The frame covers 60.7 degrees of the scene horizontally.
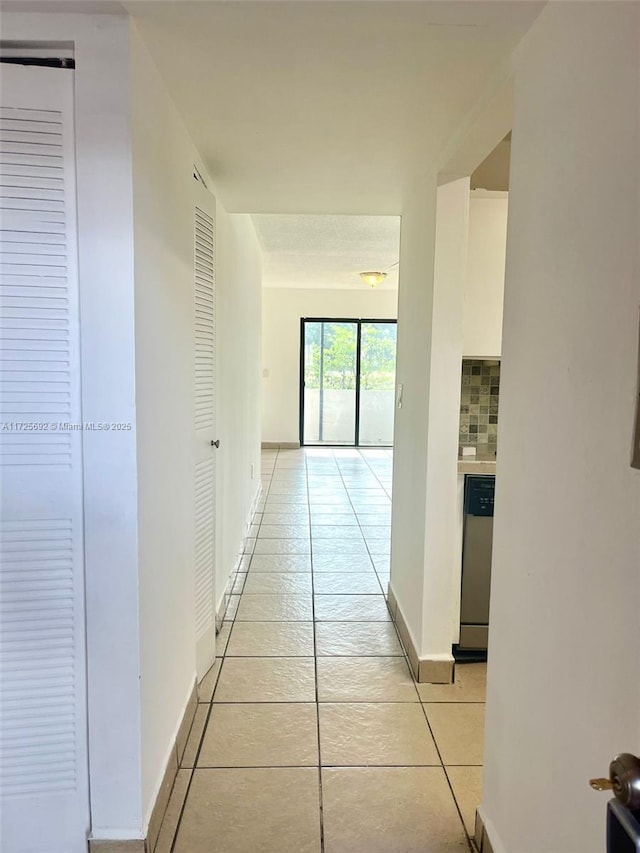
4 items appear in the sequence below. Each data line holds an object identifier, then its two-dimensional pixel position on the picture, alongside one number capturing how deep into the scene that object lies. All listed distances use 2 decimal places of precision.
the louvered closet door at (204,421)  2.17
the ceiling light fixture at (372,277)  6.17
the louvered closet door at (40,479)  1.27
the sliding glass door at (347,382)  8.52
